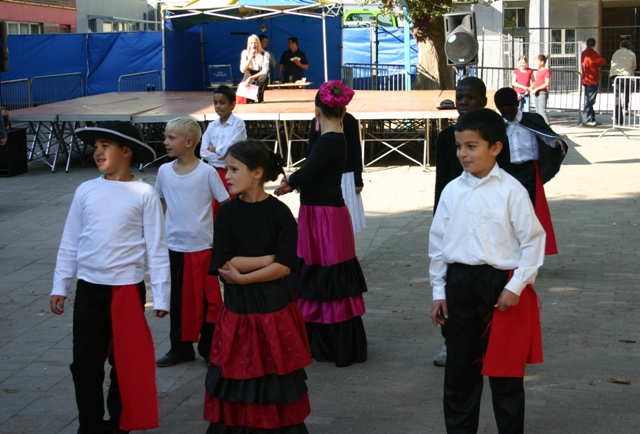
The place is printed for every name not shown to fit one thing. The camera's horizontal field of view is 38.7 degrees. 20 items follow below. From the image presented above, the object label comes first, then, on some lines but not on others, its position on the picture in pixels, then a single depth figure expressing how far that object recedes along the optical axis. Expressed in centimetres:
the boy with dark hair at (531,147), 714
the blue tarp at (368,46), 2884
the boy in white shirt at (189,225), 581
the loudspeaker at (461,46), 1515
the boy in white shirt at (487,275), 399
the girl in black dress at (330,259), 588
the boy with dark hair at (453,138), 550
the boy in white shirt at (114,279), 445
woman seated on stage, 1733
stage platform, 1537
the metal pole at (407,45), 2028
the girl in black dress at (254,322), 425
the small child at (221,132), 778
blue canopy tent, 2270
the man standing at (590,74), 2169
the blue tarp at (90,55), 2870
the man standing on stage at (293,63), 2250
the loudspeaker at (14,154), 1462
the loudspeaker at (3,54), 1466
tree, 2161
